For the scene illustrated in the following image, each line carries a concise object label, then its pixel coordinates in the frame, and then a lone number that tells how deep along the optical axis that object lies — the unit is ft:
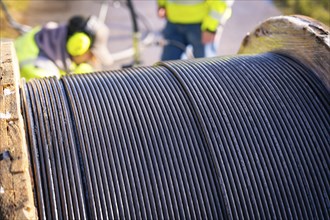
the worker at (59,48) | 13.24
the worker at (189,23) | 16.24
